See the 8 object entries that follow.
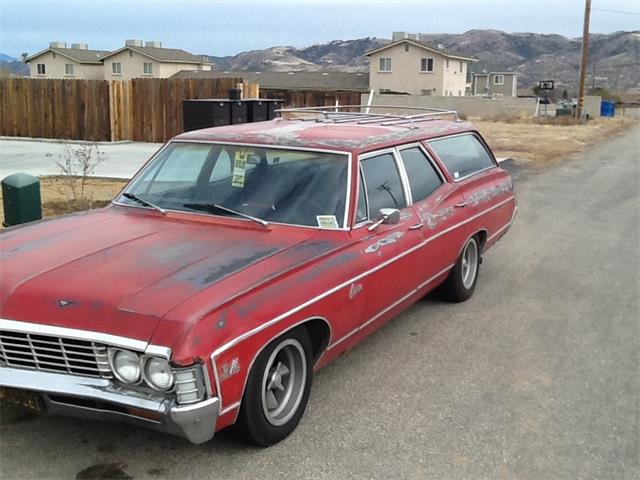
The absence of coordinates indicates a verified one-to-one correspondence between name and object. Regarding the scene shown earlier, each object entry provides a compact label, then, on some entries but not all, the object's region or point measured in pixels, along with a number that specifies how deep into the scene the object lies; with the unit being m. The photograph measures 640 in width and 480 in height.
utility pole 36.25
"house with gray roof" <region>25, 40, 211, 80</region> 72.50
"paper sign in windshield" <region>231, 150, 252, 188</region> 4.63
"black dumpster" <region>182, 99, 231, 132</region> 13.18
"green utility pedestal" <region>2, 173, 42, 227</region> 6.57
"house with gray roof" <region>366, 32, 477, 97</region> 70.12
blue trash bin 49.34
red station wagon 3.07
